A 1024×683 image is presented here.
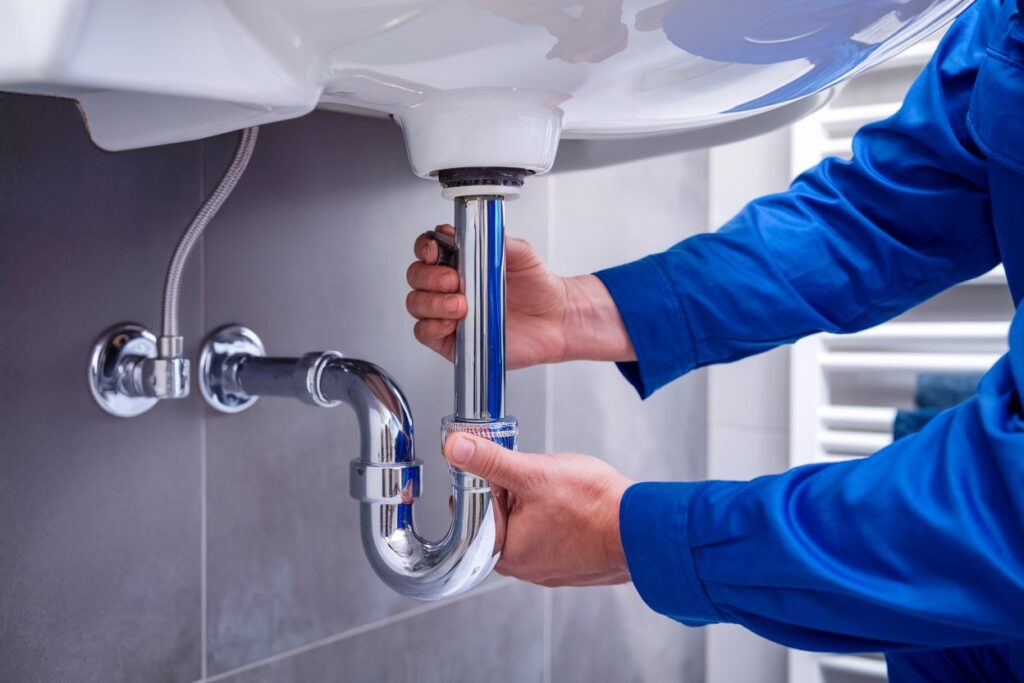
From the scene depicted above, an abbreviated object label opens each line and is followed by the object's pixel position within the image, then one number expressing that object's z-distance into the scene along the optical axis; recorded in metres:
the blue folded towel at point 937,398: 1.17
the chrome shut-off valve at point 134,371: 0.63
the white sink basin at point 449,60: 0.38
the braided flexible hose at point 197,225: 0.62
